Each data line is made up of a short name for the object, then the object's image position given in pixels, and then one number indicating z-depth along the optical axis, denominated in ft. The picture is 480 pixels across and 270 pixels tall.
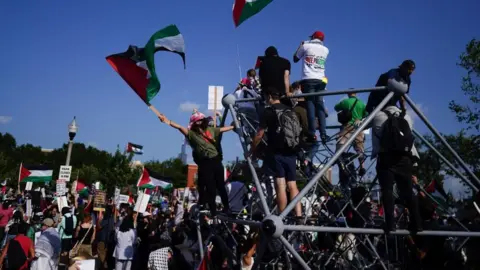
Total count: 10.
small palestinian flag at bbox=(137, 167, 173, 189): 65.86
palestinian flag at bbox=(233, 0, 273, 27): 24.97
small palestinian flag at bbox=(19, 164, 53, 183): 74.13
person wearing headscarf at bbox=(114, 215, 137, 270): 38.40
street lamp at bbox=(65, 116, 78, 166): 65.21
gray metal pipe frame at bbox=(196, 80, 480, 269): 15.14
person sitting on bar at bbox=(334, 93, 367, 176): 24.13
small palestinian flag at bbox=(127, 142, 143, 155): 99.40
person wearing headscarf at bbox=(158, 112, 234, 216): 23.11
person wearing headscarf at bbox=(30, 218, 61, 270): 32.60
